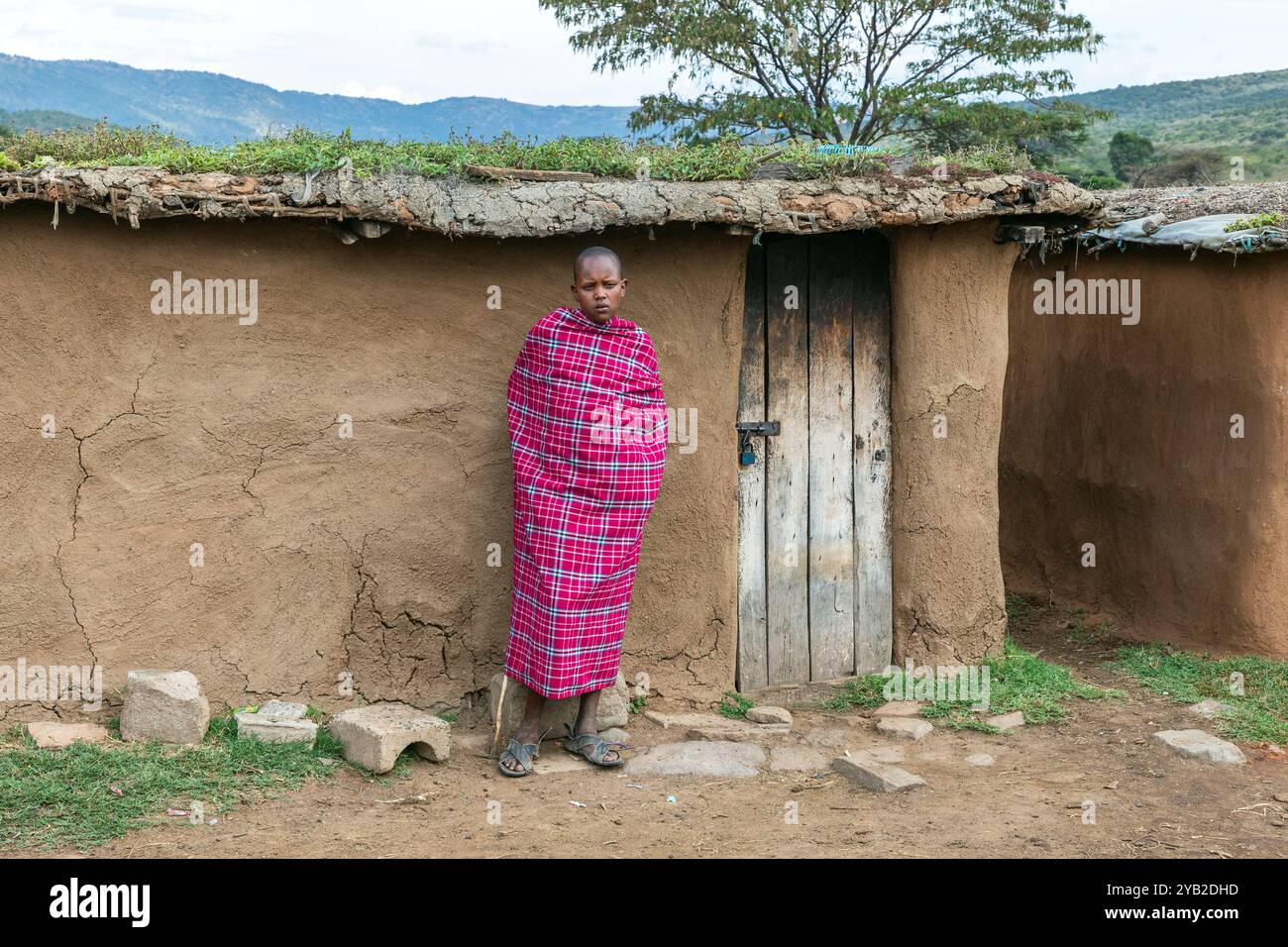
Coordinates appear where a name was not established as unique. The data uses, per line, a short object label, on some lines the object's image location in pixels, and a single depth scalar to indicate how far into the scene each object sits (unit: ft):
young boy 16.10
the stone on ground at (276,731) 15.92
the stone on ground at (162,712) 15.62
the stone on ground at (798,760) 16.75
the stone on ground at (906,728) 18.01
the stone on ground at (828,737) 17.79
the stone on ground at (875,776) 15.80
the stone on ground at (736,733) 17.57
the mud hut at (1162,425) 21.67
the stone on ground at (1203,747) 17.13
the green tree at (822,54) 66.03
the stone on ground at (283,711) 16.29
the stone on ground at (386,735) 15.46
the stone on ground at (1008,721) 18.51
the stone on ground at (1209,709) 19.13
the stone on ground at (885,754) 17.16
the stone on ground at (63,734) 15.47
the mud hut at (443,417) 15.98
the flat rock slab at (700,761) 16.46
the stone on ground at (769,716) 18.34
